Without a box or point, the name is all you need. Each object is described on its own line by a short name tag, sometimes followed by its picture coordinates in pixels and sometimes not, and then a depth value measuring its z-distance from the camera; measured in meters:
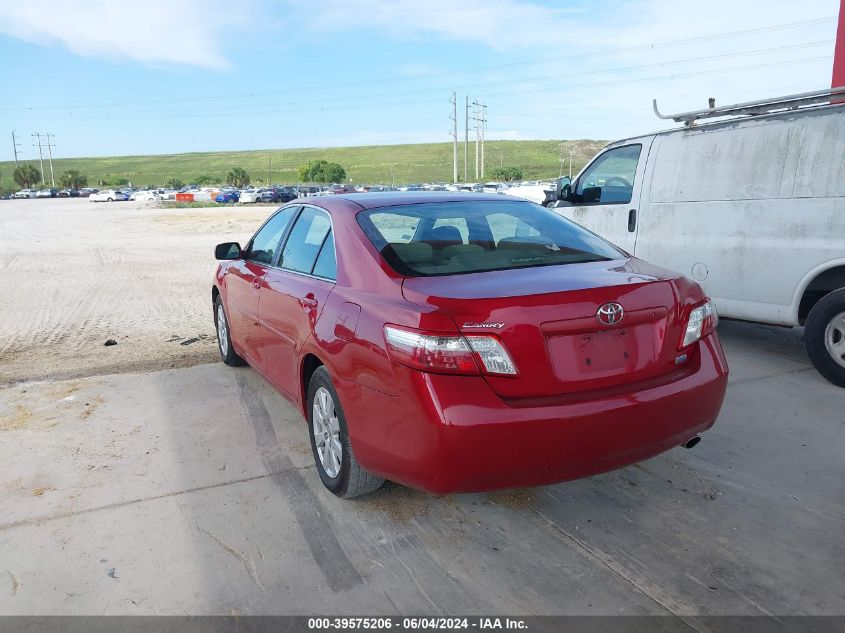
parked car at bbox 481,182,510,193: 48.57
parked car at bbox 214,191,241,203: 58.25
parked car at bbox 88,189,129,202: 71.62
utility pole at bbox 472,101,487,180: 95.49
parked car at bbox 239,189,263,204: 56.57
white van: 5.07
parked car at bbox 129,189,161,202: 68.16
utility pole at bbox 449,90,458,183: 84.19
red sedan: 2.65
